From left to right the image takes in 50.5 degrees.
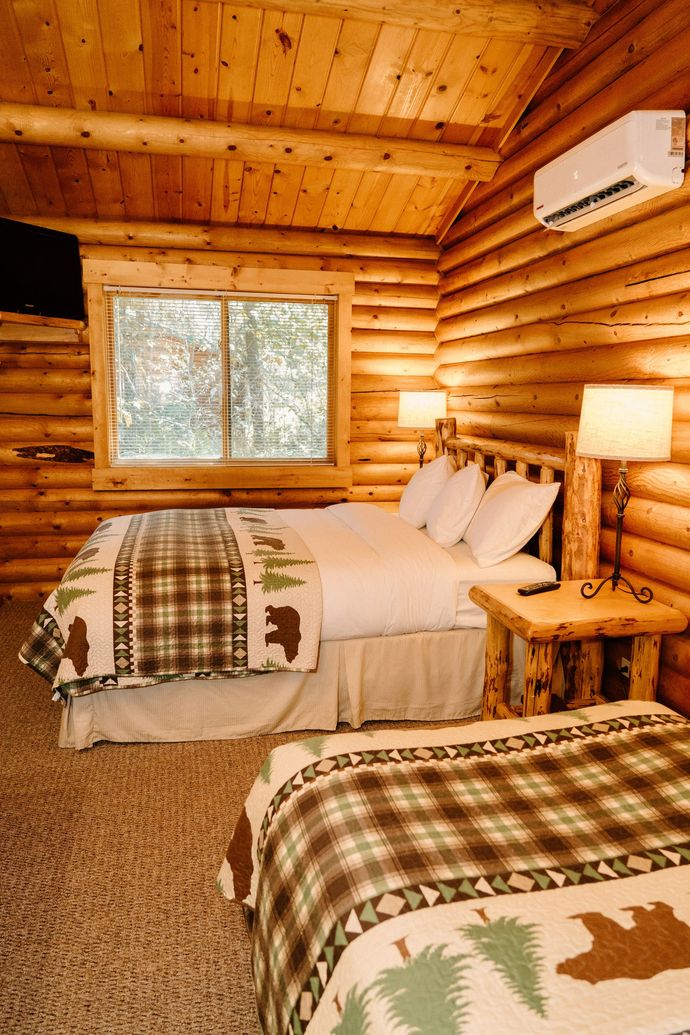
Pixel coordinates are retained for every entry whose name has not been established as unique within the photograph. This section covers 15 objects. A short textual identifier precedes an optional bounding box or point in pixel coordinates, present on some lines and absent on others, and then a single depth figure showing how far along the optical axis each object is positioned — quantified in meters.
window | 5.23
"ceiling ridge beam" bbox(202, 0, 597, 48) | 3.27
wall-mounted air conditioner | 2.57
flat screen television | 4.45
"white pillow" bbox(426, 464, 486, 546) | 3.76
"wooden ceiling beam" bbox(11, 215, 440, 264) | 4.98
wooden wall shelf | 4.53
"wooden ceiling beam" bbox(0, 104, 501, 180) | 3.90
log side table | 2.54
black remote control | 2.88
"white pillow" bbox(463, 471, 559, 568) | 3.40
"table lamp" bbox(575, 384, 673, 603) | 2.49
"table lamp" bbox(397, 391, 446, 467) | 5.10
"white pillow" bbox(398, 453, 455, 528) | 4.27
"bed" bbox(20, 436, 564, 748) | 3.02
